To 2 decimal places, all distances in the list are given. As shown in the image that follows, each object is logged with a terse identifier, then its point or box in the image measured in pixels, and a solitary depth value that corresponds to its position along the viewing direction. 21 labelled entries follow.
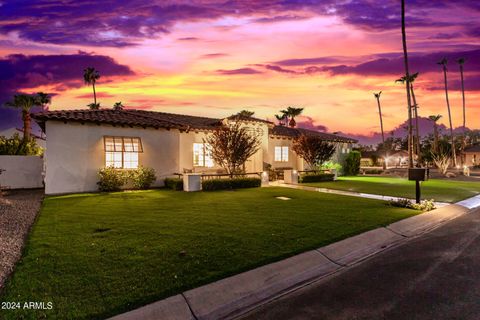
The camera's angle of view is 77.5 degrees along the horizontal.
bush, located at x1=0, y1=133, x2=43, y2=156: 22.19
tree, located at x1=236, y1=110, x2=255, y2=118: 50.67
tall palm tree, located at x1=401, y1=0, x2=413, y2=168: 23.27
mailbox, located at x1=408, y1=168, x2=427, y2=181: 10.91
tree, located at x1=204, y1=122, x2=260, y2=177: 17.27
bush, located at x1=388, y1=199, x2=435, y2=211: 10.96
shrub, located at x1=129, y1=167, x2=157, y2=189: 16.52
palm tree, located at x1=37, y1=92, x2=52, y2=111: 39.70
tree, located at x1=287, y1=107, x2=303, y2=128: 52.50
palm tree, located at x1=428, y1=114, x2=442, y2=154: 74.56
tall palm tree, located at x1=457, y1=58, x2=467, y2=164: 53.50
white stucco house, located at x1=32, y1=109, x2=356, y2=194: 15.02
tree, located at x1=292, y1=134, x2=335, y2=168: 22.38
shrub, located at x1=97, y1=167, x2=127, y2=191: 15.55
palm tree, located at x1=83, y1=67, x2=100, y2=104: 45.12
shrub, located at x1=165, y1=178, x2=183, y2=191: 16.48
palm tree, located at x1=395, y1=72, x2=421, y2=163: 40.81
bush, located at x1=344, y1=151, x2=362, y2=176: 30.59
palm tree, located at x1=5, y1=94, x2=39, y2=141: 35.56
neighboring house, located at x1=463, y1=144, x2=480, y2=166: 64.38
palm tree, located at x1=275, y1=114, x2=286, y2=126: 63.81
